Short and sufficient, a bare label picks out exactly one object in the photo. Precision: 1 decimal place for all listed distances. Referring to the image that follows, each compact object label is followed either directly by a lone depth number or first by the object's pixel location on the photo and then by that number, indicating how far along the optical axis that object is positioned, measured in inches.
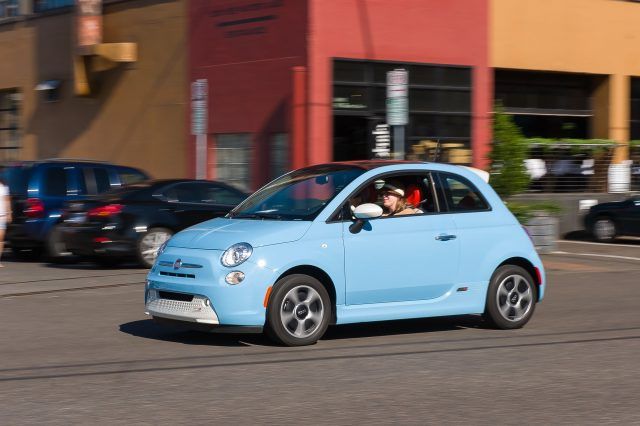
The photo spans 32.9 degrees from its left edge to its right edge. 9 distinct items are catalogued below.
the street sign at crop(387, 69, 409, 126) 640.4
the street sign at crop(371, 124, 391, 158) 899.4
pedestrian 673.6
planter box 799.1
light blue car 364.5
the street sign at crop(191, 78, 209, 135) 708.7
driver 398.6
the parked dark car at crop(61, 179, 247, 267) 658.2
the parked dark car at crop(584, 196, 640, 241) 904.3
